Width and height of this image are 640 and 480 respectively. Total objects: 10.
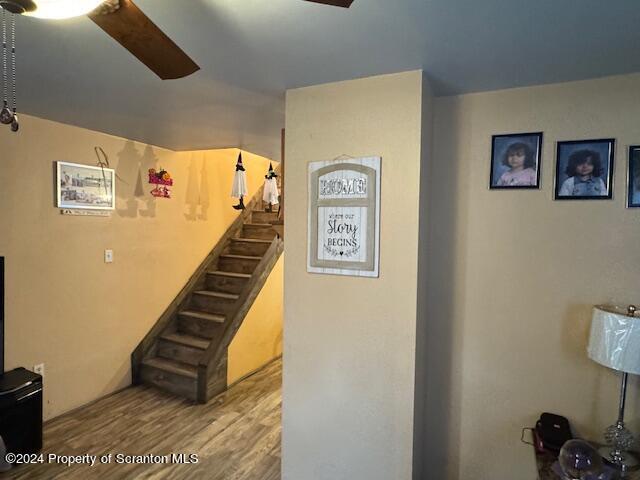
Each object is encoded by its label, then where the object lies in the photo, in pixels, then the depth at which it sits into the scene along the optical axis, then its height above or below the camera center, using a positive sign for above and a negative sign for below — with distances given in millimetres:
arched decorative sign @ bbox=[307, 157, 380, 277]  1711 +51
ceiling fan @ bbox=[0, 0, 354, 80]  830 +513
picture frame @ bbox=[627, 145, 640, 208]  1595 +240
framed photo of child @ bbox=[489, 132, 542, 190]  1757 +340
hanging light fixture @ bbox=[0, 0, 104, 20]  806 +486
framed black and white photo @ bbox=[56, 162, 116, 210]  2697 +273
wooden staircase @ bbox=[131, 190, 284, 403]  3211 -921
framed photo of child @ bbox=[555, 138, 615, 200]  1641 +284
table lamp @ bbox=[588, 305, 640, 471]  1367 -452
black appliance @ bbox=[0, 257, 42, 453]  2150 -1112
